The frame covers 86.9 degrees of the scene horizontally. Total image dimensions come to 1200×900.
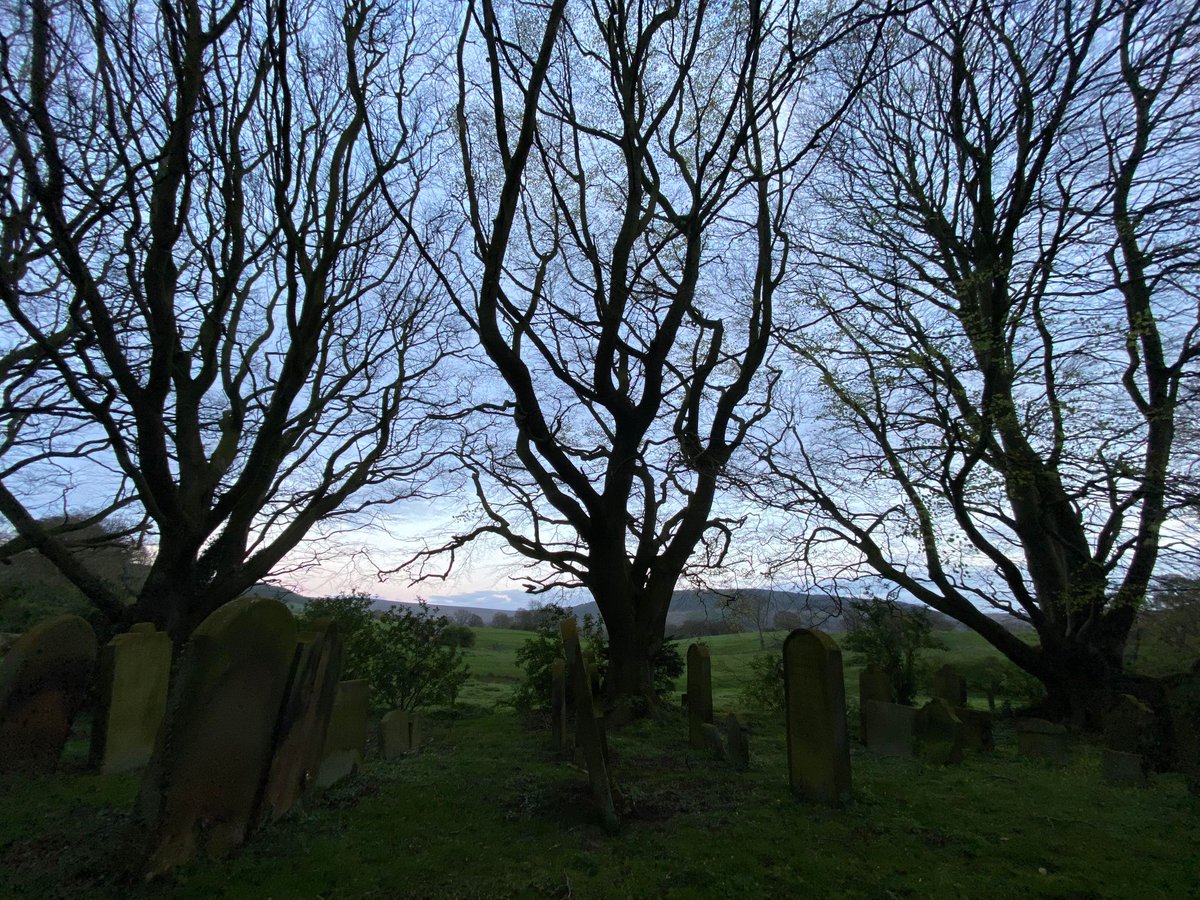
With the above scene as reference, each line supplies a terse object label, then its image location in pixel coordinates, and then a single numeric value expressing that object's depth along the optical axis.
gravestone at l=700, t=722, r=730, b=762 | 7.15
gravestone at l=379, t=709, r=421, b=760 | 7.50
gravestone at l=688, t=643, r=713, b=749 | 8.58
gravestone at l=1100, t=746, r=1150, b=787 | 6.38
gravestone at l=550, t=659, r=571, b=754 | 7.89
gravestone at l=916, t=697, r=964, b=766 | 7.27
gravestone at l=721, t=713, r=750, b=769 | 6.74
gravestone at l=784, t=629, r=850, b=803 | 5.36
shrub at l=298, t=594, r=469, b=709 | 10.93
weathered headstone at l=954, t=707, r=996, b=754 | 8.08
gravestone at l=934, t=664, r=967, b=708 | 10.34
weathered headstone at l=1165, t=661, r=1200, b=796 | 6.55
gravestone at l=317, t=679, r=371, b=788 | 6.13
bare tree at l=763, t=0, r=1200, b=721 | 7.83
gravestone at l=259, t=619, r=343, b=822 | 4.64
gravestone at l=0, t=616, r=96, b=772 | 6.21
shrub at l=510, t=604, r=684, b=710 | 11.70
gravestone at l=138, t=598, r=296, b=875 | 3.86
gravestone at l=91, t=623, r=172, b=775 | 6.62
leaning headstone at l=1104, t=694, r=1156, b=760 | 7.06
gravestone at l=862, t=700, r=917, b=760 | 7.78
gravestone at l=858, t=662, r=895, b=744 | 9.03
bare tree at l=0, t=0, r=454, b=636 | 7.03
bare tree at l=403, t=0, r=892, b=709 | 7.44
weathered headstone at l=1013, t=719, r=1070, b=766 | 7.71
